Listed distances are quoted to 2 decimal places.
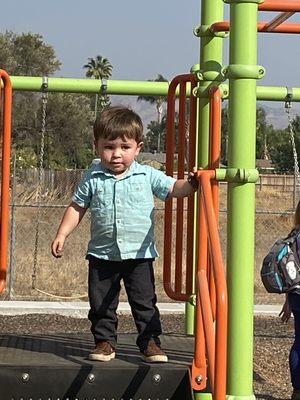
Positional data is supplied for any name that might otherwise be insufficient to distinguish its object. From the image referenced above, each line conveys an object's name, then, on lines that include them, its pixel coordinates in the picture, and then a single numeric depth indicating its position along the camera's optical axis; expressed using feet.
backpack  16.19
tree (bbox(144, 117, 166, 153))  297.12
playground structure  11.08
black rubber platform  12.73
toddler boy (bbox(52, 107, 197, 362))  13.48
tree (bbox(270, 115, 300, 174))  159.22
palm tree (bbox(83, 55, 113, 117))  278.05
